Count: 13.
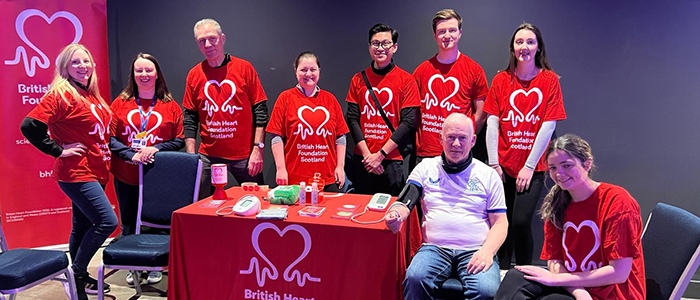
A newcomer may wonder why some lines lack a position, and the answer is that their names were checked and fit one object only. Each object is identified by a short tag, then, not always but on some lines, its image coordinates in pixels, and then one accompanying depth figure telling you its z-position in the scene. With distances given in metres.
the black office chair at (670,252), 1.65
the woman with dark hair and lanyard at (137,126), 3.05
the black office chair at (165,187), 2.77
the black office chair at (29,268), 2.08
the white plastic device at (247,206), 2.19
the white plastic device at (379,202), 2.28
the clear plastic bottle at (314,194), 2.42
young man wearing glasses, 3.01
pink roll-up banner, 3.40
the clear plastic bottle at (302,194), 2.44
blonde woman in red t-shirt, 2.64
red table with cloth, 2.06
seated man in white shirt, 2.00
